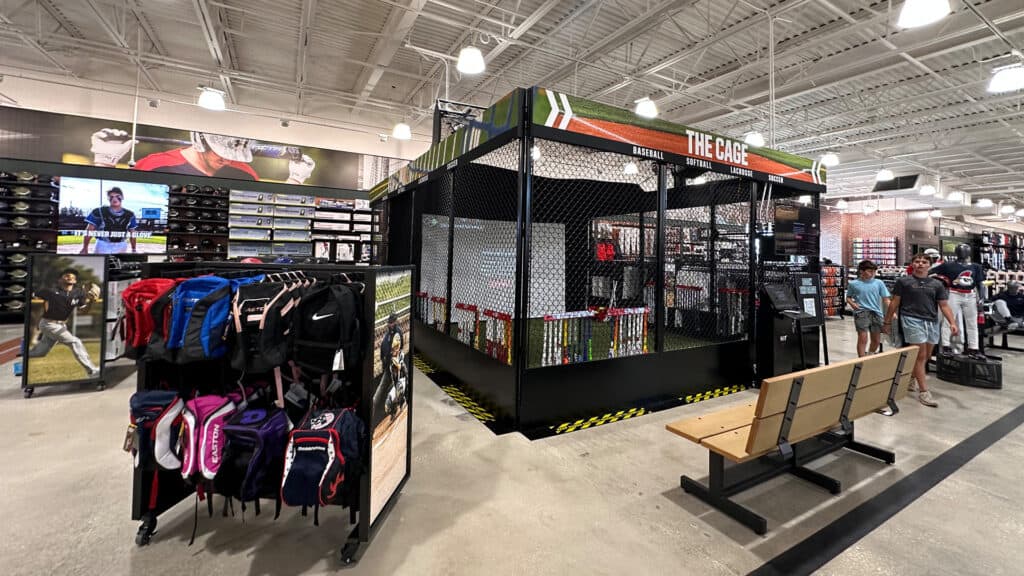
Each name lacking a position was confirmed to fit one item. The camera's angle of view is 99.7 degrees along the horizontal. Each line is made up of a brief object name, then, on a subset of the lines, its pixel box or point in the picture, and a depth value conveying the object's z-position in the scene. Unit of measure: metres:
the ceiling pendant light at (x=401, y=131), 8.74
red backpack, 1.92
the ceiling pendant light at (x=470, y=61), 5.48
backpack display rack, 1.86
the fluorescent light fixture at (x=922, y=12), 3.81
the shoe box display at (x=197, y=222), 9.10
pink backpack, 1.89
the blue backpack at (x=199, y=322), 1.86
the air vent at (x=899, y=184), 13.56
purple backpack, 1.87
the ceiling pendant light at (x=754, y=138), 8.26
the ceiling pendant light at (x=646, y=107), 7.02
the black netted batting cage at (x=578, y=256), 3.59
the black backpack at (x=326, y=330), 1.90
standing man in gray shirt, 4.43
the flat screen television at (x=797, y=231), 5.14
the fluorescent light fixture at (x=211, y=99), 6.39
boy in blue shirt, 5.52
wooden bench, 2.25
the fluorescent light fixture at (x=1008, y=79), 5.21
